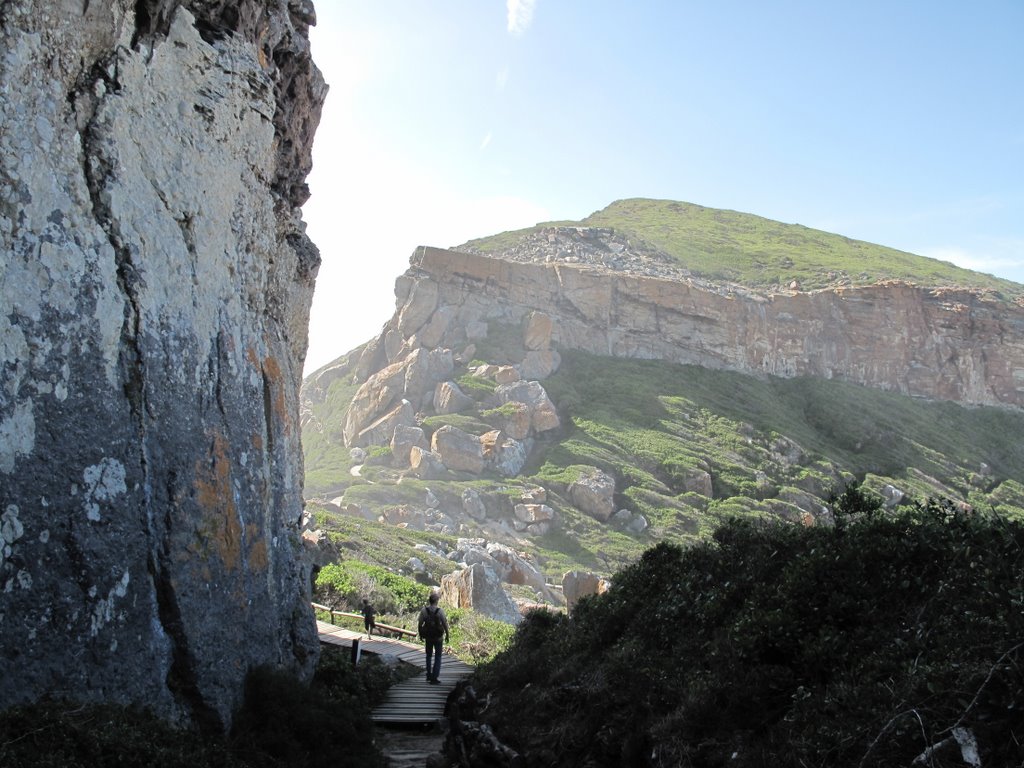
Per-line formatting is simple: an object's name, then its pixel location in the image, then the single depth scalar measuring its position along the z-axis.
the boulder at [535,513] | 41.06
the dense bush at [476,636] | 13.56
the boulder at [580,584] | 20.02
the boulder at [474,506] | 42.81
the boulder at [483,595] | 18.22
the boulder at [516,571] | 25.64
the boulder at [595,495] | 42.72
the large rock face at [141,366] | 4.54
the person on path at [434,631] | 10.23
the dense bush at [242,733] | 3.89
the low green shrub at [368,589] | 16.25
